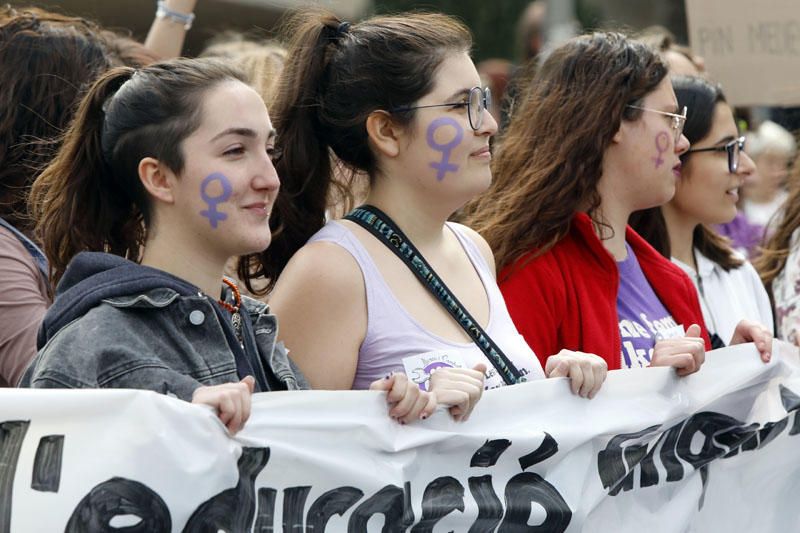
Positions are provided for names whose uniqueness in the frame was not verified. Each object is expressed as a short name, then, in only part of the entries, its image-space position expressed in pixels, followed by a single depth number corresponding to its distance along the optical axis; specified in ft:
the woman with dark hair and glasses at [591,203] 24.85
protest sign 38.60
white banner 15.39
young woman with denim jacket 16.90
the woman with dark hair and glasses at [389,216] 20.31
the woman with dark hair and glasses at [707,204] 32.09
